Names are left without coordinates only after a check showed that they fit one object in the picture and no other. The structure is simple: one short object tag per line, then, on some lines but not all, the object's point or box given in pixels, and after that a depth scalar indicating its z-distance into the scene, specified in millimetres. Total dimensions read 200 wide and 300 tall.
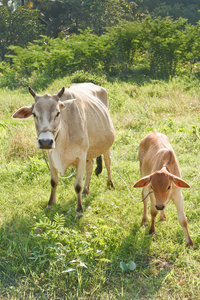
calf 3146
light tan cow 3584
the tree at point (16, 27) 17141
